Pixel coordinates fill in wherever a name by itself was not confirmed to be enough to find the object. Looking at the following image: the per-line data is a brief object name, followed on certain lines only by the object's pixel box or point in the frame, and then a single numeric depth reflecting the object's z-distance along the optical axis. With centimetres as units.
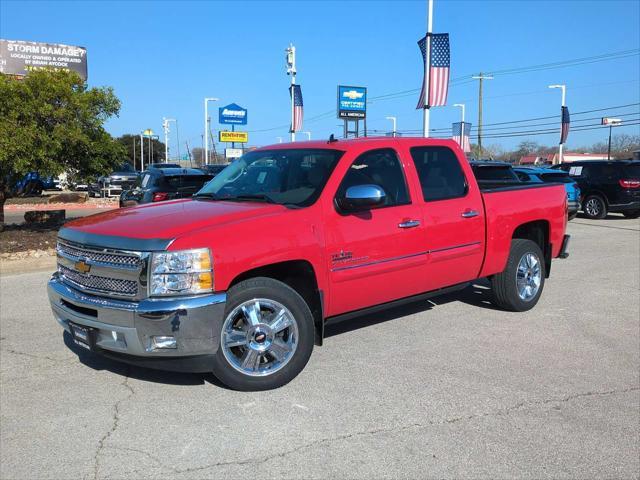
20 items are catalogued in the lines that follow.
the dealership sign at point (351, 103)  3378
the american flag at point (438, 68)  1585
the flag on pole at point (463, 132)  3641
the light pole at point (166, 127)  6744
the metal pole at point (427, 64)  1584
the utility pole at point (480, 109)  5347
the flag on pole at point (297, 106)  2692
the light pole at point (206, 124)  4505
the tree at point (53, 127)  991
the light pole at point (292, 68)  2688
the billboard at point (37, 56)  2589
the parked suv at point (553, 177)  1569
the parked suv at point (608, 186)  1770
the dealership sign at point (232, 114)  4444
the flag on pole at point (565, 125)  3694
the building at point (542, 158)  8775
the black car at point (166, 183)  1245
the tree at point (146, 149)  8732
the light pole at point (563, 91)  3989
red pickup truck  390
